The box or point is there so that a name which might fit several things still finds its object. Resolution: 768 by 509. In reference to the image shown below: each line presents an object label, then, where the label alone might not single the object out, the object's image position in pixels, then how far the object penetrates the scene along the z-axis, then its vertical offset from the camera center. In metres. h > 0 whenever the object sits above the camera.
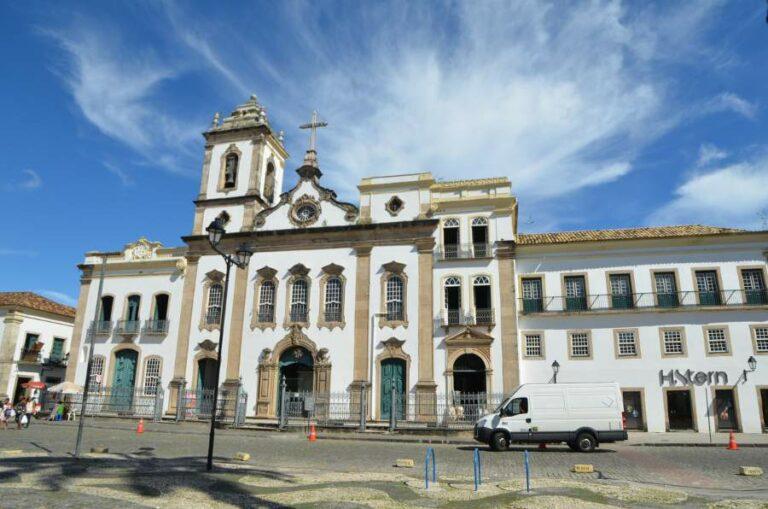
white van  17.27 -0.25
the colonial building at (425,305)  24.52 +4.70
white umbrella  28.67 +0.64
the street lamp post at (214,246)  11.86 +3.65
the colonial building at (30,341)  35.72 +3.82
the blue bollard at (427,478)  10.07 -1.22
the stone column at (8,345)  35.16 +3.33
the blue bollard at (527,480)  9.70 -1.17
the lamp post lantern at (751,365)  23.44 +1.87
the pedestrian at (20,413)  21.91 -0.46
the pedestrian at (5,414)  22.04 -0.51
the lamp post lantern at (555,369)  24.92 +1.70
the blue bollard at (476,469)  9.95 -1.03
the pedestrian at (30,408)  22.83 -0.31
